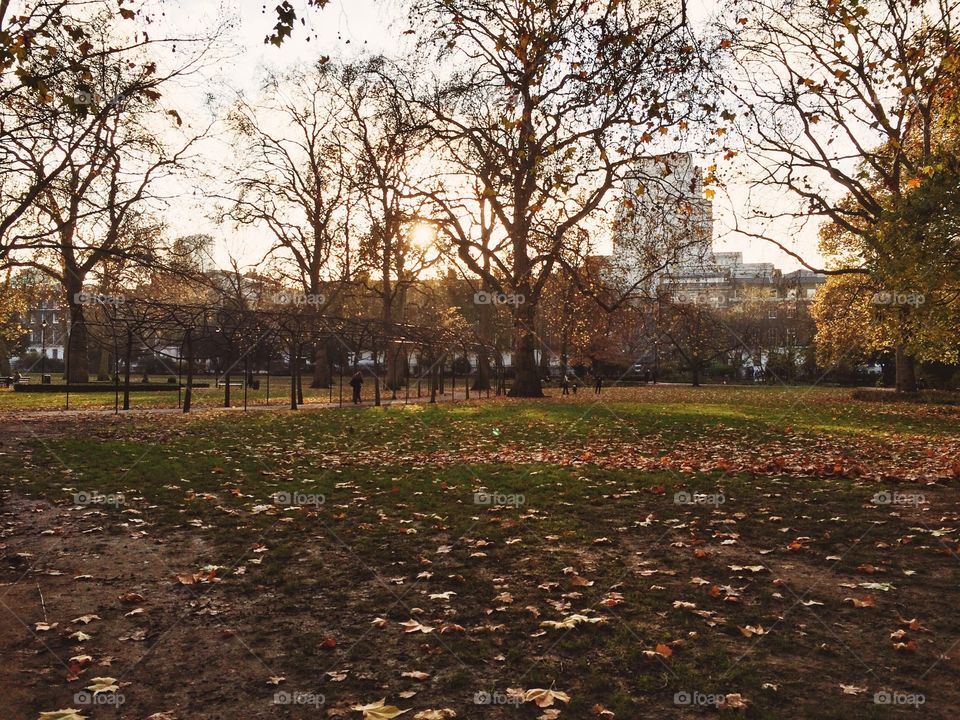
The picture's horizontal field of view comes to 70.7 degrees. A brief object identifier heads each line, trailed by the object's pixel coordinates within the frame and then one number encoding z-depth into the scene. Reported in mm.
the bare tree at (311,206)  42156
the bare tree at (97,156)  14688
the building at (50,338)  109250
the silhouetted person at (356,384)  30469
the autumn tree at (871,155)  17455
